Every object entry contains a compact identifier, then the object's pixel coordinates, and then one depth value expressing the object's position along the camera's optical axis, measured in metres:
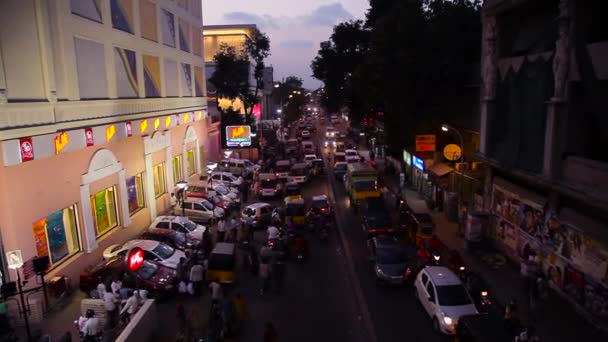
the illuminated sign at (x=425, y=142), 27.73
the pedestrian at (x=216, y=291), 14.73
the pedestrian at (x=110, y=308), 13.72
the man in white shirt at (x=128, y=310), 13.45
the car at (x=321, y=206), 25.34
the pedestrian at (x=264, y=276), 16.72
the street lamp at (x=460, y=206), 22.67
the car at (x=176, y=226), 22.16
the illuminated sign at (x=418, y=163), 31.20
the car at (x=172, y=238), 21.11
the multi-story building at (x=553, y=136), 13.62
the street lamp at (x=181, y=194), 25.84
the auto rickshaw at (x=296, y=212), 24.84
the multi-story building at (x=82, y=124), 14.55
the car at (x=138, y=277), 16.33
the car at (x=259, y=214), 25.14
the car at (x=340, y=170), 40.88
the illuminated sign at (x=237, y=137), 44.11
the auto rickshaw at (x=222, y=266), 17.16
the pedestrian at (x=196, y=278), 16.53
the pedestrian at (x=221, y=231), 22.11
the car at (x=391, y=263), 16.67
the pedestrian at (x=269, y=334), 11.85
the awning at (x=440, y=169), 27.27
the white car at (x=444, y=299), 13.13
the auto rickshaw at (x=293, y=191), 30.23
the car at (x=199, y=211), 26.03
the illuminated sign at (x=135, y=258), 12.96
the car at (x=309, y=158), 43.90
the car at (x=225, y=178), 34.78
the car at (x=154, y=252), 17.88
